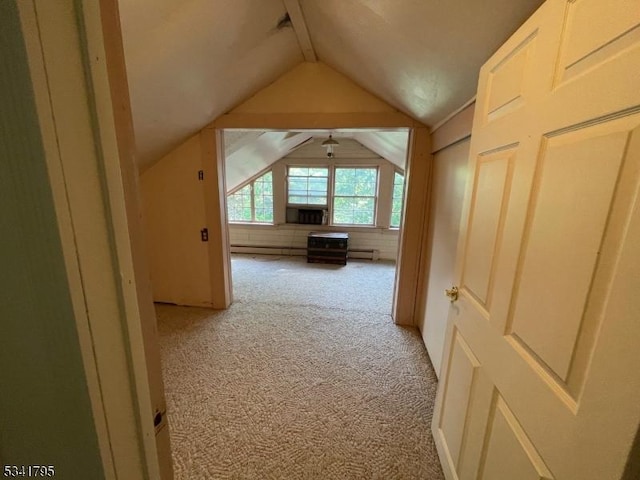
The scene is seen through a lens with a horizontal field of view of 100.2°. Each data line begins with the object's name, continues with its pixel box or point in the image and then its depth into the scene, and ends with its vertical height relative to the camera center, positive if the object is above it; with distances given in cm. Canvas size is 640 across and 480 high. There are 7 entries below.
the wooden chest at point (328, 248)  484 -86
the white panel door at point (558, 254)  48 -11
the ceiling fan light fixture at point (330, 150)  484 +90
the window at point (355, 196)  520 +10
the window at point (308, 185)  531 +28
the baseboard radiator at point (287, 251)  525 -104
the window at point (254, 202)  550 -8
